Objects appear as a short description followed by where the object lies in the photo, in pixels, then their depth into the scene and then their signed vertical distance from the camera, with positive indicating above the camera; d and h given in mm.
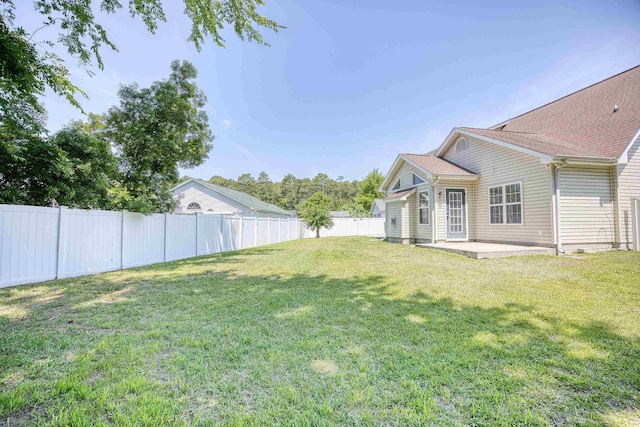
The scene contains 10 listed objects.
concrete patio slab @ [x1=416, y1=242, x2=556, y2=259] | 8258 -853
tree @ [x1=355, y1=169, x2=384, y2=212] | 43875 +5137
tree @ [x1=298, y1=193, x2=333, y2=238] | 22625 +295
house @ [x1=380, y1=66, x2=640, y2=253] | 8609 +1503
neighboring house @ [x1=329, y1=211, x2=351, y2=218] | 48169 +1523
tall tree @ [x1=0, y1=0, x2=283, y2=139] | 3891 +3466
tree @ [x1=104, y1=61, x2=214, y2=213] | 9539 +3074
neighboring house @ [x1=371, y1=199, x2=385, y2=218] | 37747 +1726
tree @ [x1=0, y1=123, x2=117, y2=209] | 5672 +1040
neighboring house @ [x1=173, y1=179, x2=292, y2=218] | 22141 +1661
